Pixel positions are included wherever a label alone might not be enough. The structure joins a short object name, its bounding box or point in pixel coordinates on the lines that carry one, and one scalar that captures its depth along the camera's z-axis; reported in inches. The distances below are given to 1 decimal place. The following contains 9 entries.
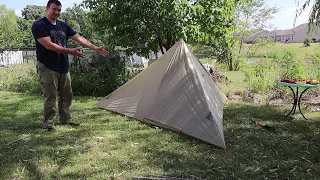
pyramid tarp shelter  160.2
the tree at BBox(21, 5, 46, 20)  3463.1
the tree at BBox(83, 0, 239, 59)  252.4
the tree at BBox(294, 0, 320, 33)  188.9
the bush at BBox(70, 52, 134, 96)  286.2
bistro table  183.2
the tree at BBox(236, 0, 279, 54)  617.6
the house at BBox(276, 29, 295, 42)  2299.5
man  150.7
